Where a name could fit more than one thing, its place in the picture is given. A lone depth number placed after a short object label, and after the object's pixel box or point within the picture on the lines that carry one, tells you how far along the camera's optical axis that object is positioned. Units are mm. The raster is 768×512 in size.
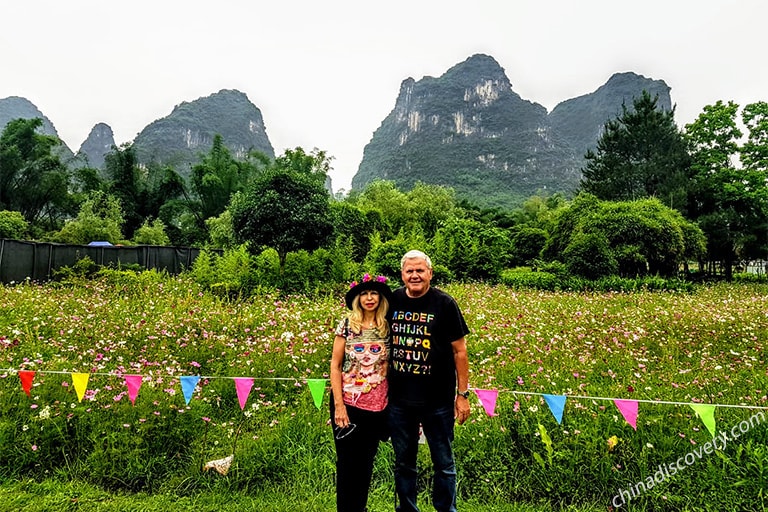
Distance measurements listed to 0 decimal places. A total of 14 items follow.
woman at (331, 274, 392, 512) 2262
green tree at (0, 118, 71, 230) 31672
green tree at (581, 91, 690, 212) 26781
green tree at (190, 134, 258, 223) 35031
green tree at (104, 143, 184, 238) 33719
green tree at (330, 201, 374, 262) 19938
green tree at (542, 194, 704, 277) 14898
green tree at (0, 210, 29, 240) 22938
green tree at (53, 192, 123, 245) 22625
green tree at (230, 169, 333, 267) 11859
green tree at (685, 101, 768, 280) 21750
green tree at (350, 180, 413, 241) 23417
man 2264
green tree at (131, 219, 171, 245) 27078
